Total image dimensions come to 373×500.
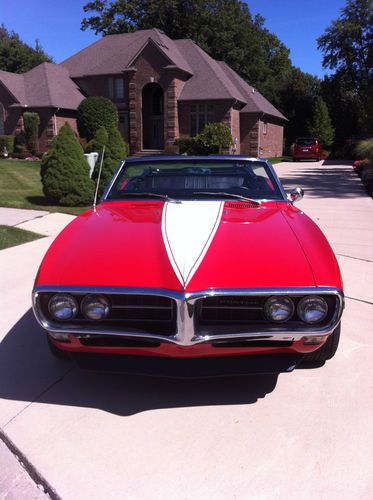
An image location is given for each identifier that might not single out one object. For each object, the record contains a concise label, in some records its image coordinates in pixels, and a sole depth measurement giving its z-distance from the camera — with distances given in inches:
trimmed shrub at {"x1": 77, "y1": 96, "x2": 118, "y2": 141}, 1024.2
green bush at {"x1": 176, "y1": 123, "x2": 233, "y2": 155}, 987.3
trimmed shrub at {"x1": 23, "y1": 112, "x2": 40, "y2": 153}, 994.1
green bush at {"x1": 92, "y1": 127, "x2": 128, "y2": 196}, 413.4
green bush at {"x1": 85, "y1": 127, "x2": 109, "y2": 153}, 478.3
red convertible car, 100.4
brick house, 1045.8
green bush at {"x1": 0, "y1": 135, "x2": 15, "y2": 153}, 971.3
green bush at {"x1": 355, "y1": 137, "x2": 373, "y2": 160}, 668.1
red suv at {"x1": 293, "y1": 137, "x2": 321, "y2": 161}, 1184.8
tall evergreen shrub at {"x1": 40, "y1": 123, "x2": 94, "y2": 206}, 386.6
